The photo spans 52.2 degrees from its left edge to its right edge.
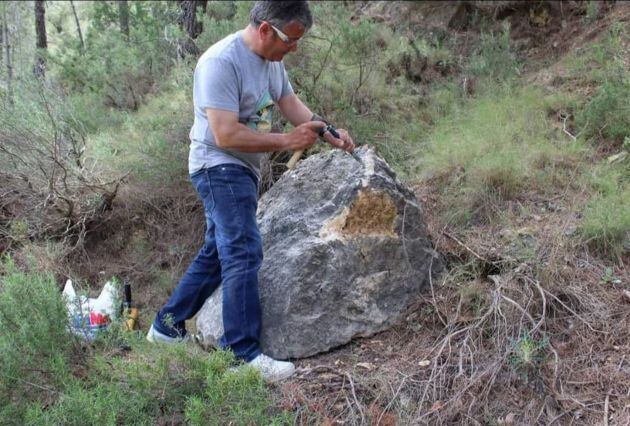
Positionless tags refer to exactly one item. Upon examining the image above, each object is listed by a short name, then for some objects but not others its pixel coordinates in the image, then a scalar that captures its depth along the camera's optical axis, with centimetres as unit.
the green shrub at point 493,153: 455
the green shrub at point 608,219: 385
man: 316
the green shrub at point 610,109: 489
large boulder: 353
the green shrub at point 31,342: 309
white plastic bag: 348
